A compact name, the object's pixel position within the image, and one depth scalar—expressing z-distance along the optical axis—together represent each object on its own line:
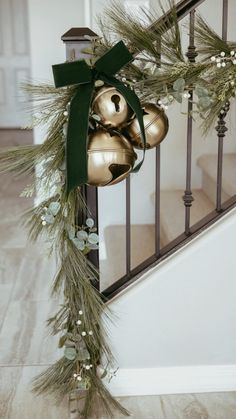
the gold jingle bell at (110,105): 1.82
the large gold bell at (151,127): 1.89
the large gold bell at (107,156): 1.81
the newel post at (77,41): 2.00
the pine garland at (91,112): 1.89
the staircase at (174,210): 2.13
